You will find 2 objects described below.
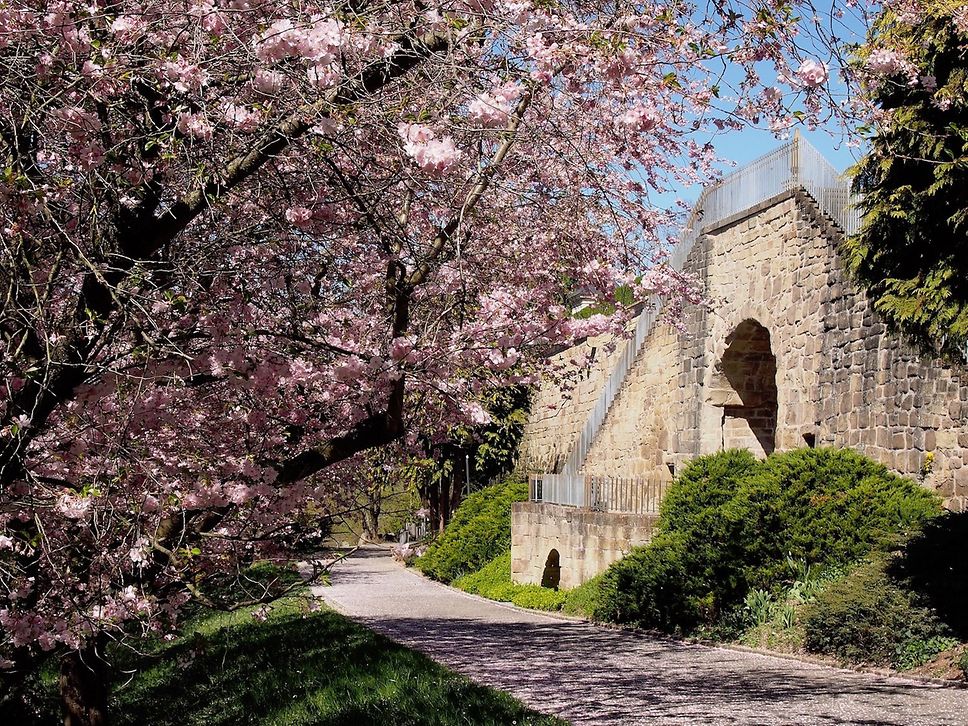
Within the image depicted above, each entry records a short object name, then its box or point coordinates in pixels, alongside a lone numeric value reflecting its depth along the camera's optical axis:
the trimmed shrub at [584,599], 15.70
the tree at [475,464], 24.00
